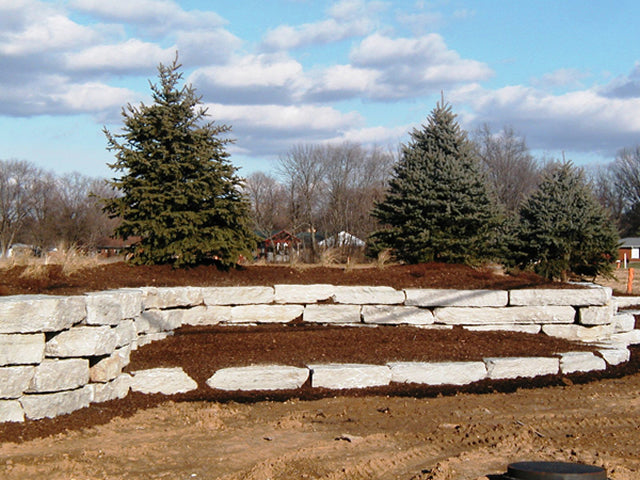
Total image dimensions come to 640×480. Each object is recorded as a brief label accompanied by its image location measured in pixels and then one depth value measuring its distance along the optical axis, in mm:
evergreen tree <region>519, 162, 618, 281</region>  14156
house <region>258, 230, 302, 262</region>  36878
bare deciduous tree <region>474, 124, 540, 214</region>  44281
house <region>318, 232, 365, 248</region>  37119
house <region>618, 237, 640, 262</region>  67062
